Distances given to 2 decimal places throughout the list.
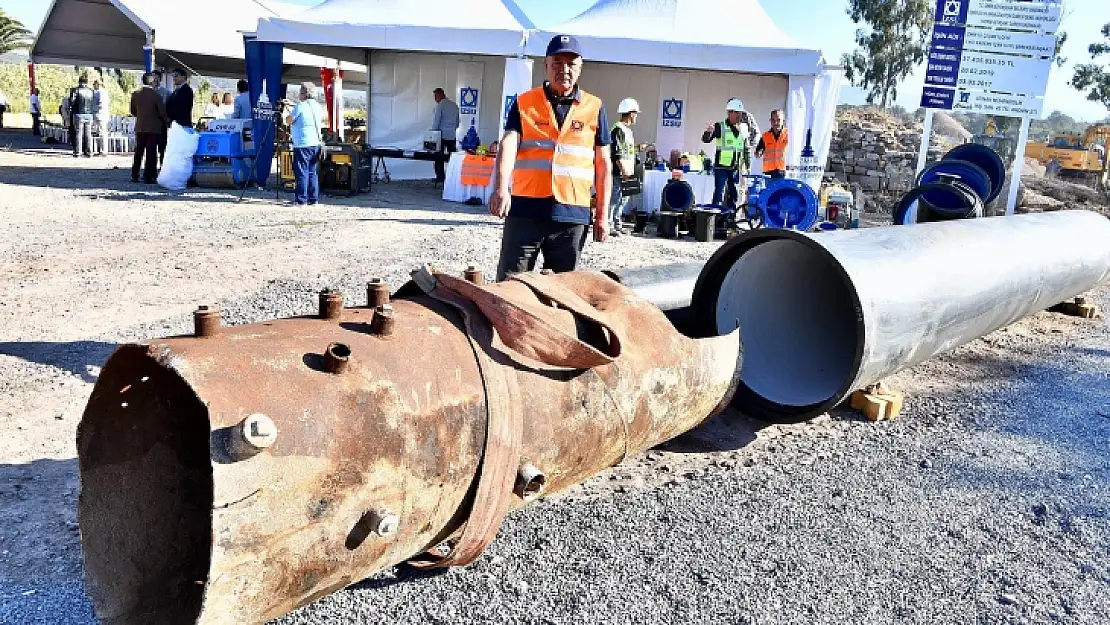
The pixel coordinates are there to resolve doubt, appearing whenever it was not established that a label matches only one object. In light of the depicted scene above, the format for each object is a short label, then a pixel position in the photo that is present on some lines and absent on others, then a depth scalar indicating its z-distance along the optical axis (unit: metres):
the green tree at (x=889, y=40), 40.16
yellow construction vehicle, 26.73
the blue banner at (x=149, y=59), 16.72
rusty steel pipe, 1.84
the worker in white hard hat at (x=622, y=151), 9.80
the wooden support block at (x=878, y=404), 4.45
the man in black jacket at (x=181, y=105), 13.75
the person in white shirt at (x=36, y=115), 23.98
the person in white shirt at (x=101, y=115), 18.36
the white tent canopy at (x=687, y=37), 13.09
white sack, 12.97
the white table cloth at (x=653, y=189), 12.36
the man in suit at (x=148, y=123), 13.07
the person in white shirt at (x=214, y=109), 18.92
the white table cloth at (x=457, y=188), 13.60
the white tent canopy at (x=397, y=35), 13.21
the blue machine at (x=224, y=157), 13.20
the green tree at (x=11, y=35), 38.44
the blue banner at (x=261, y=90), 13.55
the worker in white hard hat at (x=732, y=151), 11.30
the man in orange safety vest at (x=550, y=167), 4.14
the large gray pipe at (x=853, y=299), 3.68
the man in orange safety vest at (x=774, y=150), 11.63
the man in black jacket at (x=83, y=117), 17.78
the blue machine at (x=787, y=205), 10.24
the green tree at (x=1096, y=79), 39.16
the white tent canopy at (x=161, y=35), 18.53
